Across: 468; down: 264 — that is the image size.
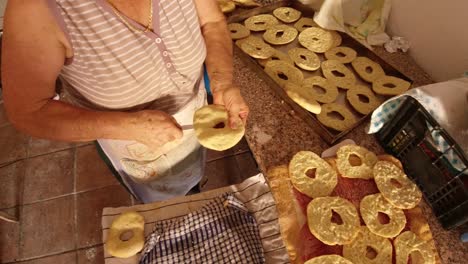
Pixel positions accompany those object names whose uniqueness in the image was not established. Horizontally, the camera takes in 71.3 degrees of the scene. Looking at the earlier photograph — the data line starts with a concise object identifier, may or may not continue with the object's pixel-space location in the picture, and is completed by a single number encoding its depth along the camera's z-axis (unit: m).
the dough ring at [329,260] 0.95
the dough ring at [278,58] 1.56
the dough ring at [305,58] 1.57
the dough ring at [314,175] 1.09
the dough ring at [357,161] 1.12
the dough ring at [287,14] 1.79
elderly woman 0.68
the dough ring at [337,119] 1.32
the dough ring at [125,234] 0.99
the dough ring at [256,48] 1.55
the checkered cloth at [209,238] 0.97
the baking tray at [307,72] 1.25
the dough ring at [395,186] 1.05
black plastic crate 0.96
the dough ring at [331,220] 1.00
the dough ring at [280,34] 1.67
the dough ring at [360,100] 1.40
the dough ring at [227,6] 1.83
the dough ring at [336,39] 1.67
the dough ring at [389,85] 1.41
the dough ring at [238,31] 1.65
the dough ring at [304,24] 1.76
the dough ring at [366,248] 0.99
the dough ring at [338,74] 1.52
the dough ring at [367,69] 1.51
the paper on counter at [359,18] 1.66
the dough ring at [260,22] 1.74
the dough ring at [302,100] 1.33
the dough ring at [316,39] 1.65
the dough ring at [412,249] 0.97
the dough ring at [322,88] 1.44
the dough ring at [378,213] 1.02
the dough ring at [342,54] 1.60
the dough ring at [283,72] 1.49
